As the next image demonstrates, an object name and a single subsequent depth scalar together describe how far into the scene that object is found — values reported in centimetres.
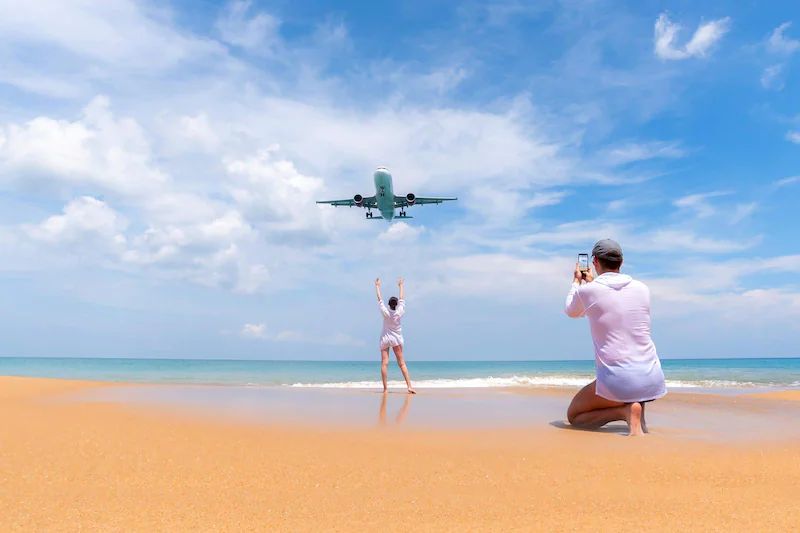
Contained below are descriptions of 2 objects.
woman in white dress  1012
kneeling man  476
